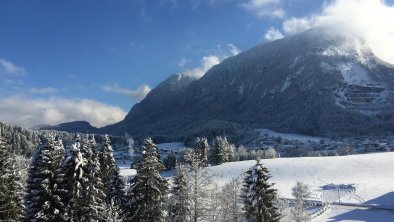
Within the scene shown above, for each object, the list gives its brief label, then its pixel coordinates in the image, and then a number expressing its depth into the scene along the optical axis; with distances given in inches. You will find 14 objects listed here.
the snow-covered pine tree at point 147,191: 2146.9
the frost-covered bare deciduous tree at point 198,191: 1914.4
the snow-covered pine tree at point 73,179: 1653.5
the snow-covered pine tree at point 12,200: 1974.7
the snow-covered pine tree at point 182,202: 1900.8
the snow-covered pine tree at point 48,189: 1651.1
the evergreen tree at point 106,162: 2455.2
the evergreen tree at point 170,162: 7667.3
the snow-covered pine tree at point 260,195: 1950.1
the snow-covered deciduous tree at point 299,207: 2924.2
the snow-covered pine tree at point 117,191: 2240.4
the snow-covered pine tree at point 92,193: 1715.1
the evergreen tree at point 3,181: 1963.6
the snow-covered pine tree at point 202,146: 7047.2
